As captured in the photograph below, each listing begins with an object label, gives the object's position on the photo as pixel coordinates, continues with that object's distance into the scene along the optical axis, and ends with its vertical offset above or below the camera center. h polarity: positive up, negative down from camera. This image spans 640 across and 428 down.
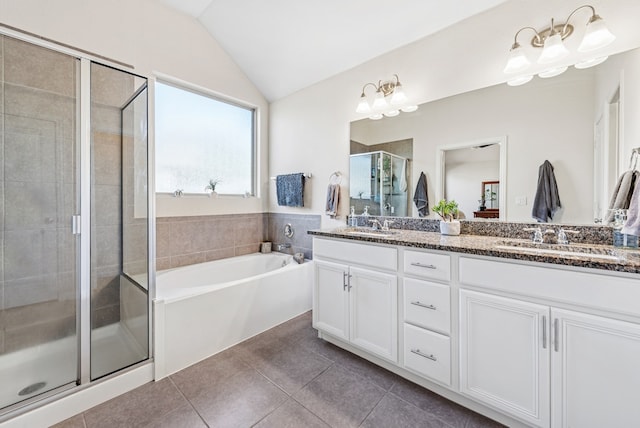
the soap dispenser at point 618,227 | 1.37 -0.08
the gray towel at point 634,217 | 1.20 -0.02
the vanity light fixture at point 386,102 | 2.27 +1.00
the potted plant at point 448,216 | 1.87 -0.03
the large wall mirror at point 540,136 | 1.47 +0.50
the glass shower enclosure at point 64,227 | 1.58 -0.10
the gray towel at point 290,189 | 2.99 +0.27
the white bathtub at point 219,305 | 1.77 -0.75
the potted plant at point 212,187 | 2.91 +0.28
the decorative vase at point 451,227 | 1.87 -0.11
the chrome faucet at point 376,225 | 2.36 -0.12
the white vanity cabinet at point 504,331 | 1.03 -0.59
